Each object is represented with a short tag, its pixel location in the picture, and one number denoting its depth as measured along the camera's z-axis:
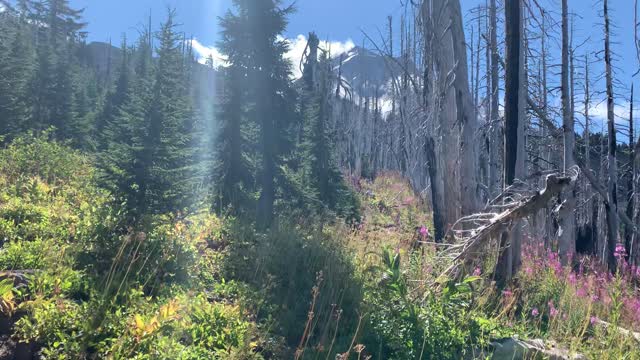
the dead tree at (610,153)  13.32
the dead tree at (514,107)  6.58
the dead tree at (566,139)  9.58
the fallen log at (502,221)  5.09
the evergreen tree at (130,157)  6.21
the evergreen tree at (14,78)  16.78
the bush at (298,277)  4.35
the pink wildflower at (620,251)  5.40
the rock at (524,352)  4.23
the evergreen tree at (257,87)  13.43
